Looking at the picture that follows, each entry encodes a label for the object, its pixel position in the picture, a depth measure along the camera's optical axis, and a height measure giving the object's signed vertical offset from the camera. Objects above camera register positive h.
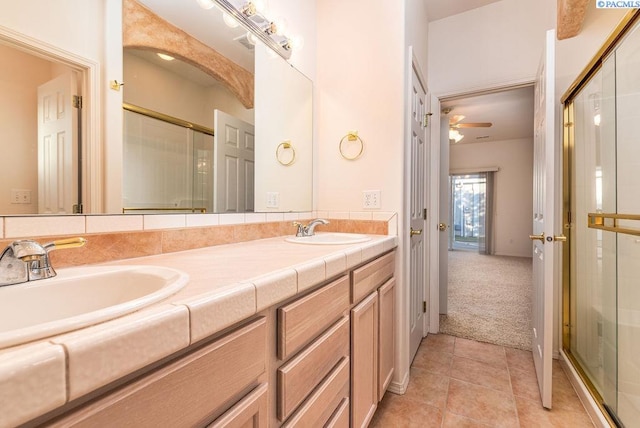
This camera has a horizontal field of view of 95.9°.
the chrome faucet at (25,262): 0.58 -0.10
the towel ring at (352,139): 1.81 +0.46
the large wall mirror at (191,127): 0.74 +0.35
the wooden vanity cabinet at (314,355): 0.70 -0.40
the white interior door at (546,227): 1.52 -0.09
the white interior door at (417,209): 1.90 +0.02
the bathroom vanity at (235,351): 0.34 -0.24
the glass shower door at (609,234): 1.39 -0.13
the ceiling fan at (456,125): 3.78 +1.22
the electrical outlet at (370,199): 1.75 +0.08
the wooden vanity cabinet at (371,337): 1.11 -0.55
